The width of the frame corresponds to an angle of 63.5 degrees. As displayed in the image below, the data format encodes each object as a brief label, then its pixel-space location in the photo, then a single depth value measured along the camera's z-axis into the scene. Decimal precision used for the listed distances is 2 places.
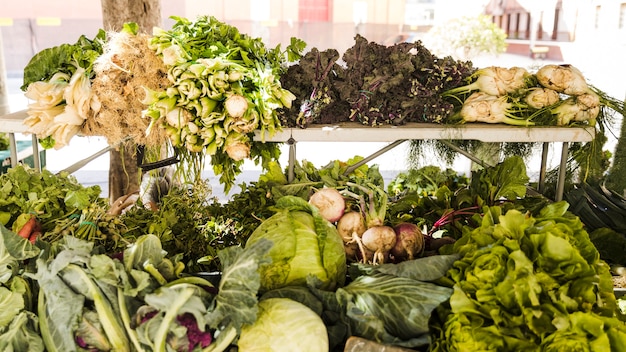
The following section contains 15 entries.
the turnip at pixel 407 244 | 2.11
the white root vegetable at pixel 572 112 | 2.62
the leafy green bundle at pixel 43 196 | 2.30
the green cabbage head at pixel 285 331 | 1.52
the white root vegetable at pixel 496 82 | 2.69
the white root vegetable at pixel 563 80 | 2.68
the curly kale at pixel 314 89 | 2.55
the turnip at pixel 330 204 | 2.27
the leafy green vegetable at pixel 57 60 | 2.51
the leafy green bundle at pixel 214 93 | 2.24
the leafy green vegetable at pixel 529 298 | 1.50
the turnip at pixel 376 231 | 2.09
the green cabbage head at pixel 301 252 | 1.81
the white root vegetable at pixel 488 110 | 2.63
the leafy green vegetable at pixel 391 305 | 1.60
